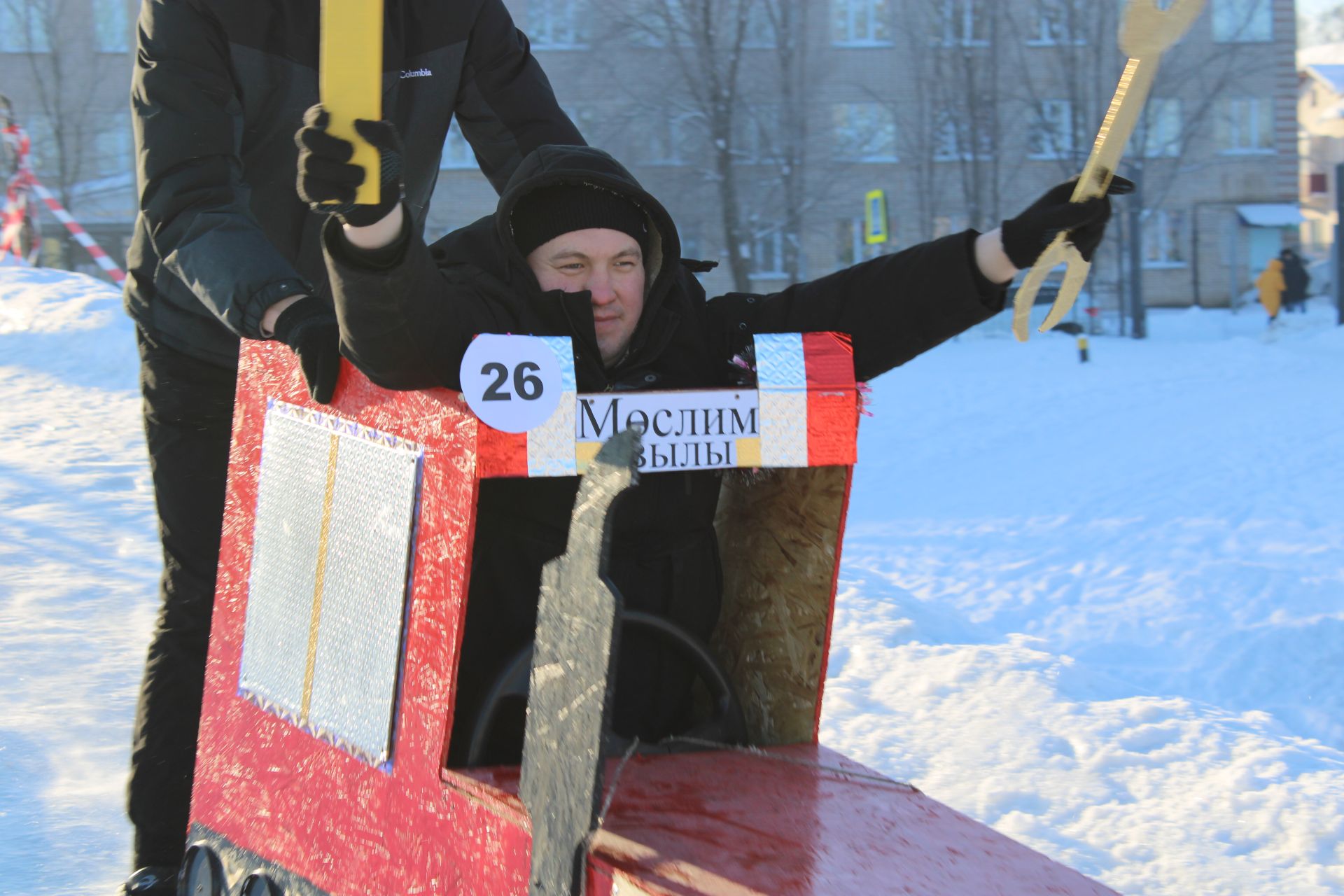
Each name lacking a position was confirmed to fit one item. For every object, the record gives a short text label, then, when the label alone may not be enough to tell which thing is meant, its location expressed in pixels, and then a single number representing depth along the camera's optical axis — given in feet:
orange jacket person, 73.56
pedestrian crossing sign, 51.78
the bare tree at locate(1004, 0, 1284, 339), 76.89
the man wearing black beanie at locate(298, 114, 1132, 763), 6.82
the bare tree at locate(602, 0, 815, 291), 74.64
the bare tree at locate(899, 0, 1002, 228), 84.53
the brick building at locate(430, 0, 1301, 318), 79.00
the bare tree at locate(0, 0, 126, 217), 73.87
